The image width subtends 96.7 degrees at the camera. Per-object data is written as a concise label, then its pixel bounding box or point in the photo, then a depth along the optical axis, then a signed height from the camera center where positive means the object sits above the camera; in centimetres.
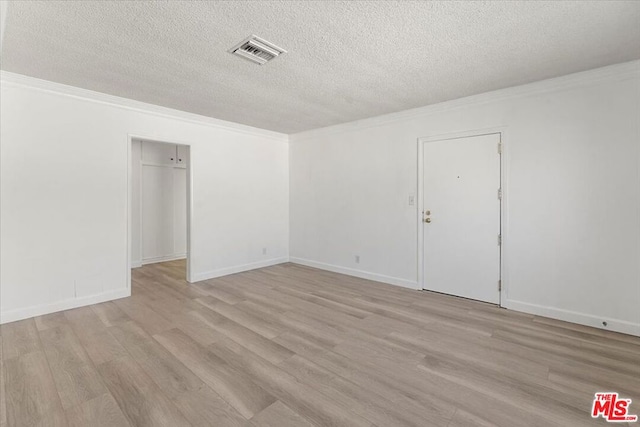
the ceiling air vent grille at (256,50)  243 +146
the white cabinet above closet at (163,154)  610 +128
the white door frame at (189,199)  446 +19
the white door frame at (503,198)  354 +17
